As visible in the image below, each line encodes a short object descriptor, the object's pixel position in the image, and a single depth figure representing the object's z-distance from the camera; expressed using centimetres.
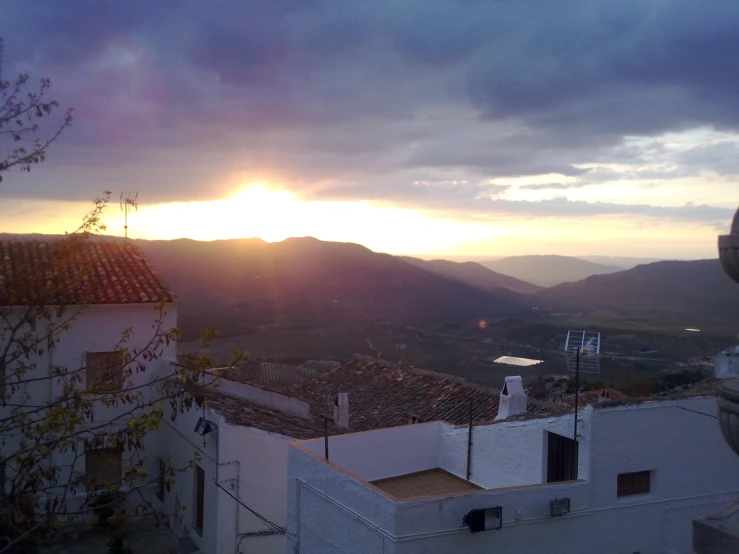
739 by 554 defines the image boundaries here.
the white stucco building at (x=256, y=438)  1145
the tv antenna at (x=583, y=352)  931
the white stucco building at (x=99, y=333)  1378
